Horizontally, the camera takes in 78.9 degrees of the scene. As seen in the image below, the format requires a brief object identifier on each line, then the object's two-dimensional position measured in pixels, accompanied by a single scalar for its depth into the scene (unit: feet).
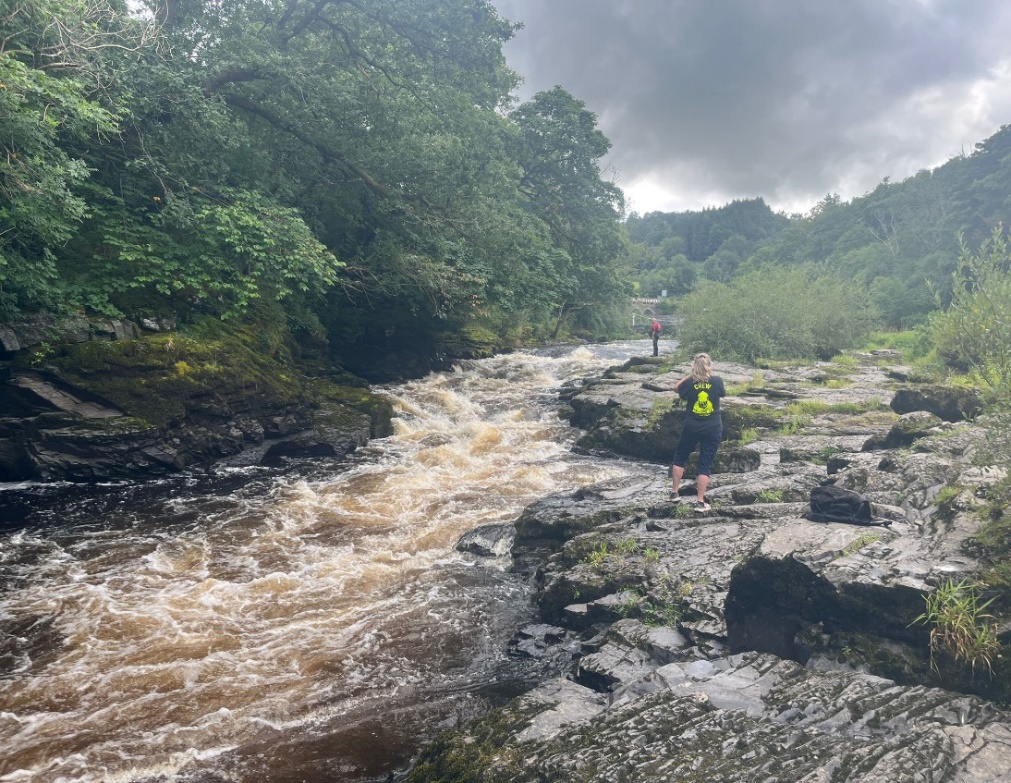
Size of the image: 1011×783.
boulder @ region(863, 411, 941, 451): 31.78
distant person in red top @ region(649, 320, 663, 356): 101.00
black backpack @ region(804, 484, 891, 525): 20.39
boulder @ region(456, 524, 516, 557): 28.68
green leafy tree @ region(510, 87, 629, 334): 107.45
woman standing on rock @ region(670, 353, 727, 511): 29.14
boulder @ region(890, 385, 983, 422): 38.09
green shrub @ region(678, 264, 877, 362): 81.66
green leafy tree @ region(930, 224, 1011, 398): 21.26
